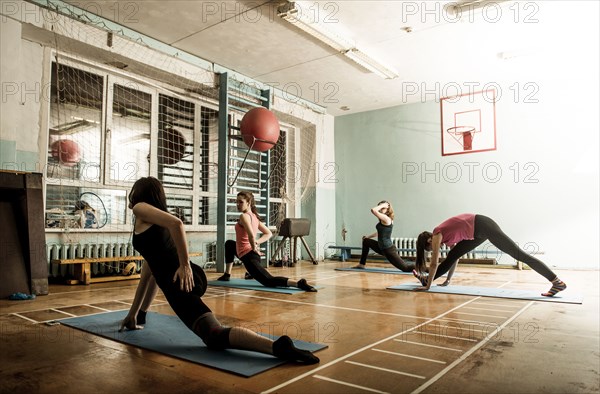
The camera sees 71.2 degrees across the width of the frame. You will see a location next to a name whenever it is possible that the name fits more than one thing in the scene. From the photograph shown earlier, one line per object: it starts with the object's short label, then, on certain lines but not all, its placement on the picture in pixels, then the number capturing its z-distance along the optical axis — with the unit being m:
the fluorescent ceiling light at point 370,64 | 6.12
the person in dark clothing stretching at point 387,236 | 5.82
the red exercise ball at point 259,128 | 5.21
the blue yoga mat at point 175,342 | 1.87
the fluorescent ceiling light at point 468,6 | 4.73
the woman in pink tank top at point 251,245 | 4.11
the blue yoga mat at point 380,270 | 6.18
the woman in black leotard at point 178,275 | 1.93
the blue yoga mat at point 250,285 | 4.13
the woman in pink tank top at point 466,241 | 3.70
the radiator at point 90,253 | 4.84
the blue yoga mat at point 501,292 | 3.66
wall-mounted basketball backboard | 7.59
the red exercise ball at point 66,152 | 5.04
